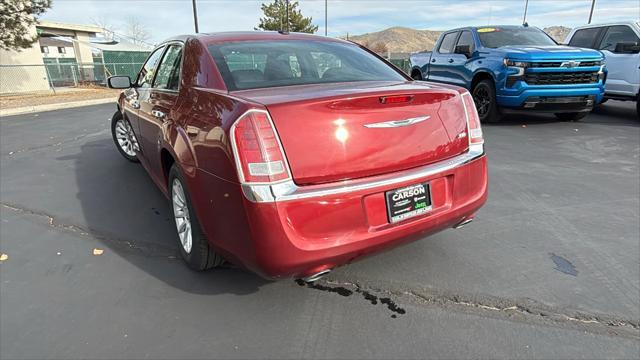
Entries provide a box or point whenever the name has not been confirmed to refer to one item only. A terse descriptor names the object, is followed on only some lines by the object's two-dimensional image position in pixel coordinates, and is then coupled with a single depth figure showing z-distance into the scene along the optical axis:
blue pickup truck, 6.97
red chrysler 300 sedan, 1.94
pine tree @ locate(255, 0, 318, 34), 41.88
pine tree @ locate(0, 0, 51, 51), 16.27
